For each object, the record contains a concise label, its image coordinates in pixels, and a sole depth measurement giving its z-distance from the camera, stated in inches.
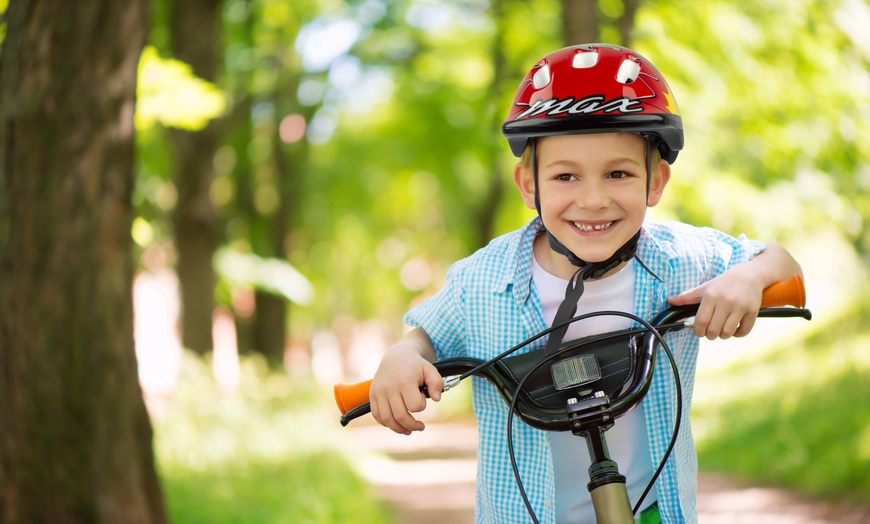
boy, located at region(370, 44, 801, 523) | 90.7
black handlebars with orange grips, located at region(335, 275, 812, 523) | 82.6
